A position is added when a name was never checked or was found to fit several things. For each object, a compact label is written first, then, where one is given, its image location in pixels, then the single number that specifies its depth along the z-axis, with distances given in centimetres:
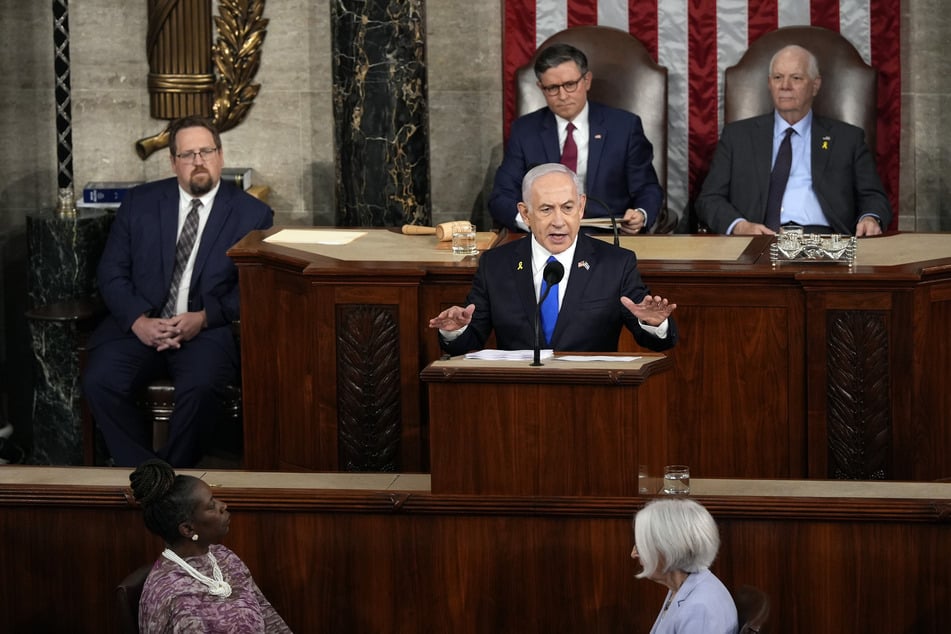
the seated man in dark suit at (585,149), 1494
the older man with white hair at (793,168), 1482
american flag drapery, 1631
